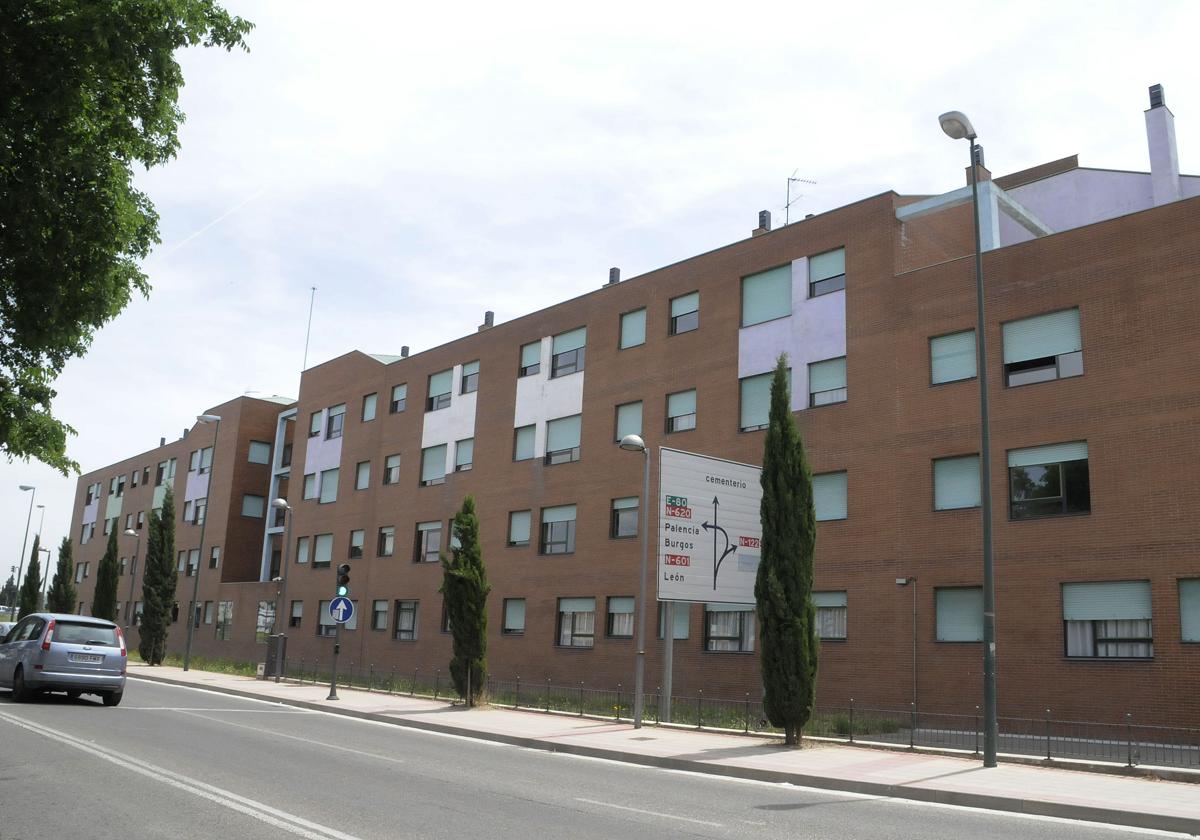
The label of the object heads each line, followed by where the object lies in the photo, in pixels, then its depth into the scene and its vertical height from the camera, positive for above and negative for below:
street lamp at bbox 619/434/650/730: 19.97 +0.58
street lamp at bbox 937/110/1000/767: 14.55 +2.13
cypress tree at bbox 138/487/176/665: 45.31 +1.58
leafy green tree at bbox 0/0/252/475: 9.62 +4.71
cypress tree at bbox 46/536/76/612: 62.72 +1.78
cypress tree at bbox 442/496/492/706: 25.69 +0.76
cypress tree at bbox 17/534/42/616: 65.50 +1.55
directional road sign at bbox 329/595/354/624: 25.66 +0.48
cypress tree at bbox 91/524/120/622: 53.12 +1.44
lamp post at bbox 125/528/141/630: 61.87 +0.64
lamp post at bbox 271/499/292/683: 33.41 -0.96
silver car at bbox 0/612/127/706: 18.48 -0.80
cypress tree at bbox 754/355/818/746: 17.58 +1.26
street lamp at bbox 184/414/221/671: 38.50 +0.23
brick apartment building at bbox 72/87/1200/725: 20.91 +5.53
